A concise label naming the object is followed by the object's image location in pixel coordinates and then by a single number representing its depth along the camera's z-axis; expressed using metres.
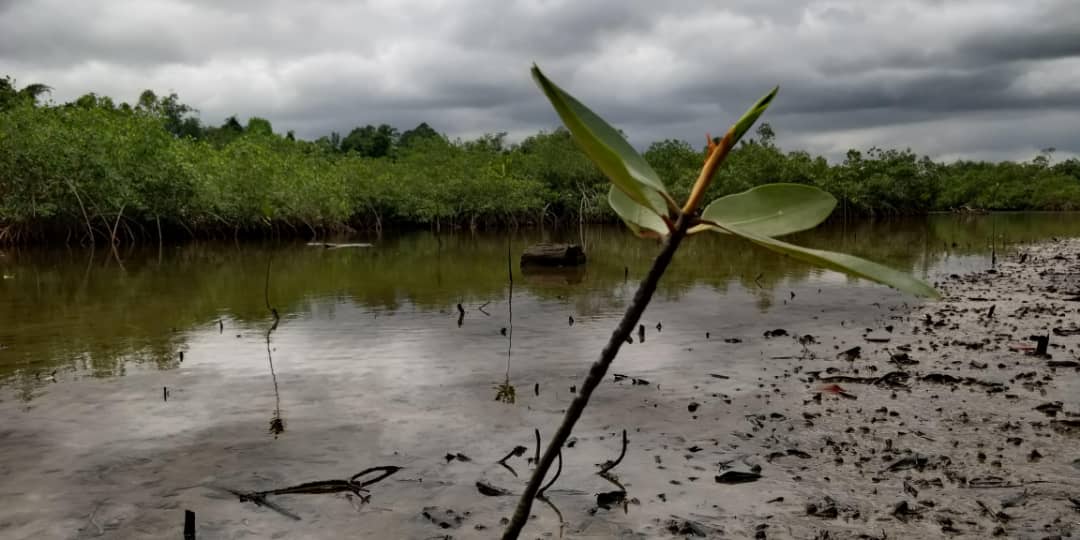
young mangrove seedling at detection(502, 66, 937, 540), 0.71
